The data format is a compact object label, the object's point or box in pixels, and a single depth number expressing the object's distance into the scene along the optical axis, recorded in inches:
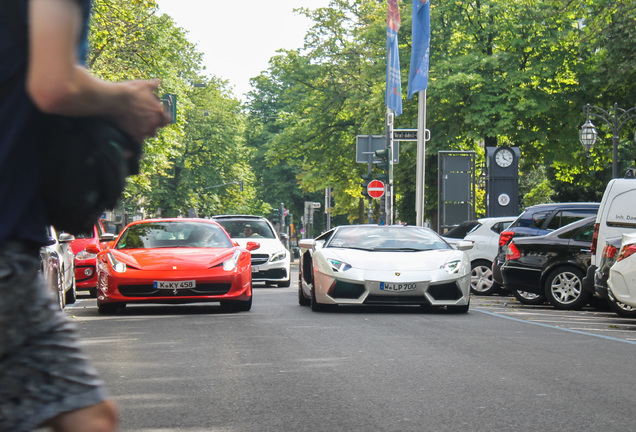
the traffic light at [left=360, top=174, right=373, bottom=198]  1214.9
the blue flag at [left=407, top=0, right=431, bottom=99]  1093.8
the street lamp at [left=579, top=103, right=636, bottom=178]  1116.3
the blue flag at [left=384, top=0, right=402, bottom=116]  1155.3
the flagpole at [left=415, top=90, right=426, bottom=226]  1130.7
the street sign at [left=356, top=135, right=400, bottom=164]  1253.7
